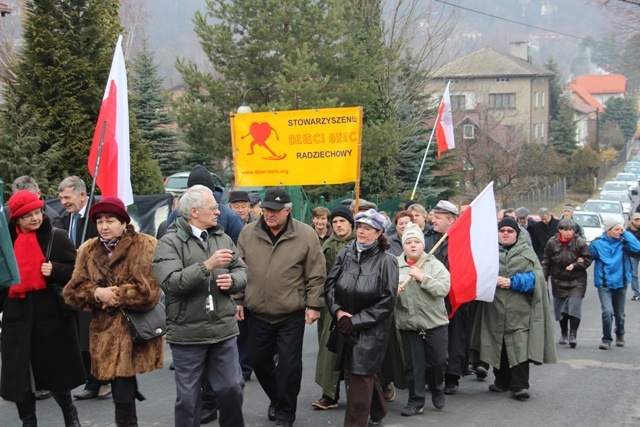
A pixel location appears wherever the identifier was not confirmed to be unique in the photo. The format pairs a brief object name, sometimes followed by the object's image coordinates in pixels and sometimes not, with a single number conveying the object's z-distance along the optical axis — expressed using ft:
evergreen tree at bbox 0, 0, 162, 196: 43.96
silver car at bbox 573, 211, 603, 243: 98.53
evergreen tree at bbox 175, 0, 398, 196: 78.23
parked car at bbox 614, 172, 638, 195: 215.37
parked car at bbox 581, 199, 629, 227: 120.16
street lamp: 62.08
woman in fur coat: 21.01
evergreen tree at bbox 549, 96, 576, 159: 232.12
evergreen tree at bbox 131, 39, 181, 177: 101.81
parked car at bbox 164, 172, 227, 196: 93.30
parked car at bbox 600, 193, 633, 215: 156.31
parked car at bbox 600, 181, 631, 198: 177.49
